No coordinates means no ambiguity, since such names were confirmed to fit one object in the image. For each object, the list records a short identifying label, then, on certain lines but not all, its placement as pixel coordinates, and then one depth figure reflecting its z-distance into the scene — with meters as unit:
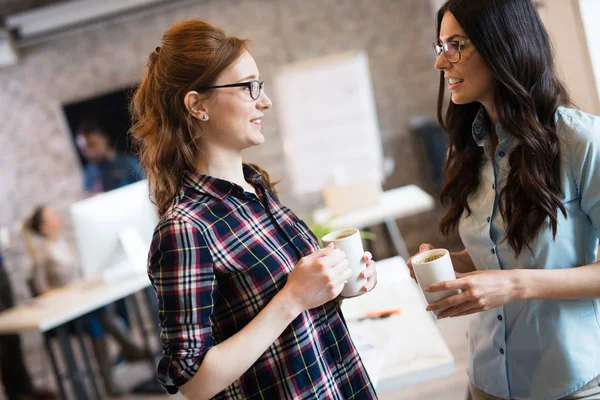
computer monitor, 3.78
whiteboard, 5.91
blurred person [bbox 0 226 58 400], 4.04
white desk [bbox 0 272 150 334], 3.67
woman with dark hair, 1.18
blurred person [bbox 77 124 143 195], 6.04
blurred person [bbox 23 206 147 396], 4.39
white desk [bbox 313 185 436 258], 4.28
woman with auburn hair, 1.07
